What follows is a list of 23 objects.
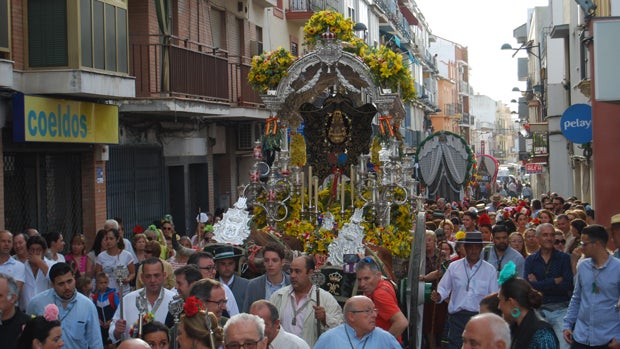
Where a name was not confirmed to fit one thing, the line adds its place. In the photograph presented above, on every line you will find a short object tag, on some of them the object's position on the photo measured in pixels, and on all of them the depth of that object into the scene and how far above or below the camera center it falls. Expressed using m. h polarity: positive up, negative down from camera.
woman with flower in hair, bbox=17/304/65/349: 7.53 -1.06
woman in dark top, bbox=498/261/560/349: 6.71 -0.94
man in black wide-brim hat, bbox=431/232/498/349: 10.76 -1.16
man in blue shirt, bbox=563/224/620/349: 9.29 -1.09
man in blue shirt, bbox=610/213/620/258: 9.82 -0.62
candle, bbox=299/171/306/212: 15.73 -0.31
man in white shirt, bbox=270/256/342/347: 8.96 -1.10
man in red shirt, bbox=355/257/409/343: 8.93 -1.03
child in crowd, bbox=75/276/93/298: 10.53 -1.05
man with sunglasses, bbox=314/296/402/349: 7.43 -1.11
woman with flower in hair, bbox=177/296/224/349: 6.91 -0.98
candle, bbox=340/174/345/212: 15.65 -0.35
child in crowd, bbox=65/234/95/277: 13.13 -0.99
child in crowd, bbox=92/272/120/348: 10.73 -1.25
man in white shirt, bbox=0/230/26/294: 11.34 -0.88
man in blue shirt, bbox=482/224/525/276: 11.73 -0.94
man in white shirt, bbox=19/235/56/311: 11.52 -1.00
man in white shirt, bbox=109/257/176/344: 8.75 -0.98
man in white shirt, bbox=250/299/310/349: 7.24 -1.06
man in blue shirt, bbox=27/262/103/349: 8.84 -1.09
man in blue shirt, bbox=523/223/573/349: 11.18 -1.13
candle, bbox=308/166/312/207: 15.48 -0.29
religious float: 14.62 +0.28
